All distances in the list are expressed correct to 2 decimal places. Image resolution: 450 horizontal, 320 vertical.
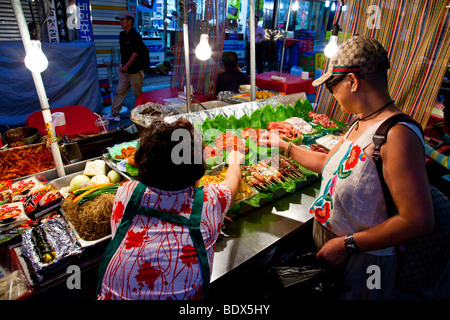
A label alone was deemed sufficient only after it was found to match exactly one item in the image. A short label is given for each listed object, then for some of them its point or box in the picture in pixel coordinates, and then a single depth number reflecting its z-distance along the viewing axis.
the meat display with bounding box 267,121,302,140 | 3.32
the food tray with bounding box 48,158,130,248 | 1.86
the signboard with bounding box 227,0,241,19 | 12.79
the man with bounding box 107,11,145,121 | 7.23
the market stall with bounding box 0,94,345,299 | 1.77
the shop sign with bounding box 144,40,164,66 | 13.29
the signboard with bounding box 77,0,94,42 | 7.81
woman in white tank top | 1.33
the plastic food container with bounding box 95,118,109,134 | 4.11
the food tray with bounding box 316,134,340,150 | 3.35
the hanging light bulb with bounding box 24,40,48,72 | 2.02
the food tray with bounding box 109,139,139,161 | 2.87
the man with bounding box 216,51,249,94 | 6.27
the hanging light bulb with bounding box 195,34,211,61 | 3.07
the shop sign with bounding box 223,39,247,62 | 15.20
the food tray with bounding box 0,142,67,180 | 2.59
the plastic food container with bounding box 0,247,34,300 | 1.60
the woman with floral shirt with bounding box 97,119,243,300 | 1.27
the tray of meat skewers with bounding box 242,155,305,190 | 2.56
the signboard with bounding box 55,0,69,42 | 7.46
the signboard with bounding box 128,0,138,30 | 9.51
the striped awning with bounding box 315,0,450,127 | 3.65
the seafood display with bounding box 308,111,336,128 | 4.01
